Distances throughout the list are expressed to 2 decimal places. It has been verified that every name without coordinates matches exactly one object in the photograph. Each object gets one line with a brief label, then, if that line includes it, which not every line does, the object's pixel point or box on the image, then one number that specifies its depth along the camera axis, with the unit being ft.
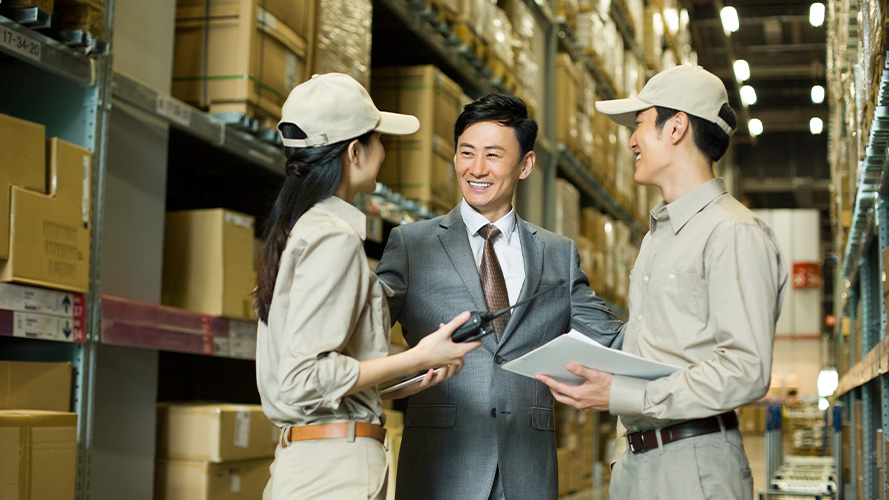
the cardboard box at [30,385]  9.63
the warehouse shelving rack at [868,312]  14.61
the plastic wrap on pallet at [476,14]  19.31
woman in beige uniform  6.35
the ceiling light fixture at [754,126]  76.95
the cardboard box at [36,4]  9.46
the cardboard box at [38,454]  8.73
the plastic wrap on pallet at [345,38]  14.98
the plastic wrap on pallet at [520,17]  23.43
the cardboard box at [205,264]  12.87
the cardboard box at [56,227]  9.27
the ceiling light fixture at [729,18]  52.75
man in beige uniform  6.91
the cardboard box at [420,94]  18.16
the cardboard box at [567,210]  26.89
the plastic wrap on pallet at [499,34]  20.88
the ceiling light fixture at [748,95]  68.28
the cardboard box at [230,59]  12.89
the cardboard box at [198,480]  12.17
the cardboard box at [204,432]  12.23
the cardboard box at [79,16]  10.21
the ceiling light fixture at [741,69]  63.05
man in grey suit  8.86
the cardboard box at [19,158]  9.22
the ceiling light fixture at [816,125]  79.15
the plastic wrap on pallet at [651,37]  39.42
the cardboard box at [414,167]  18.19
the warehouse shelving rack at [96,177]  10.12
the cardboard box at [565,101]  26.94
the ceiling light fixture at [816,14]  50.01
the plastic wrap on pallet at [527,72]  23.53
